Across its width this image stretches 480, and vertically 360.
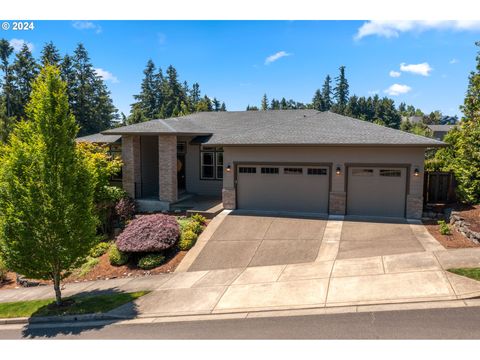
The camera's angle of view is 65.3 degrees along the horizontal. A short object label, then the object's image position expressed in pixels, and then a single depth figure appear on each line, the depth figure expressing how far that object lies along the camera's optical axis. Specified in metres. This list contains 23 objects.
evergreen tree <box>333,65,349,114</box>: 112.88
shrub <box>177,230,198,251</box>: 14.80
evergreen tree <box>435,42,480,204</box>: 16.75
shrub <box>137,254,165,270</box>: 13.88
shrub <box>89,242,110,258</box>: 15.99
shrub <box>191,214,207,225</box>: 16.98
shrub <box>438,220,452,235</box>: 14.05
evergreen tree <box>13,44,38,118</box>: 63.50
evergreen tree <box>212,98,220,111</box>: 84.78
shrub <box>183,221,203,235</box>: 15.88
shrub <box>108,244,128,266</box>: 14.66
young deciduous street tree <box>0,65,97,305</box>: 10.44
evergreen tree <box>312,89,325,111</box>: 102.27
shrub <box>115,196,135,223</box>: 18.86
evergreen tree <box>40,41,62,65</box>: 70.50
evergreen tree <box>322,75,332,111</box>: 115.34
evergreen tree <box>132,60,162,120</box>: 92.07
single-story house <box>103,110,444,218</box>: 16.38
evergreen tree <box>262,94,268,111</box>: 90.65
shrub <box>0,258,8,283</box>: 16.00
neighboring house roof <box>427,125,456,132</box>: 83.68
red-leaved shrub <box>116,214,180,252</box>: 14.32
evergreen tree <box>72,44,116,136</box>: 69.50
